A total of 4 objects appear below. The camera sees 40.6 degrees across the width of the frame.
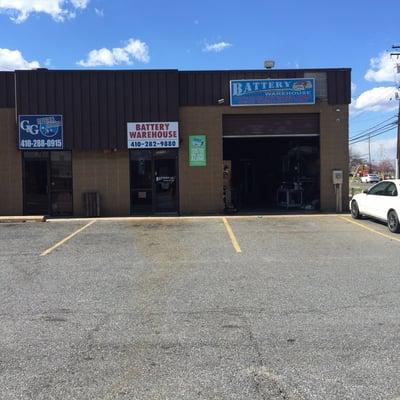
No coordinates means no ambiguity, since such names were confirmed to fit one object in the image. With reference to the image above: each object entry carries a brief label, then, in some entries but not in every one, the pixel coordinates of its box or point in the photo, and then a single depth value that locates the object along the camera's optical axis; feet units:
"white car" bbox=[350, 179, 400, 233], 48.47
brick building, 65.00
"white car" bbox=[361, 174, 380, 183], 311.06
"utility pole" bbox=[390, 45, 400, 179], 117.80
